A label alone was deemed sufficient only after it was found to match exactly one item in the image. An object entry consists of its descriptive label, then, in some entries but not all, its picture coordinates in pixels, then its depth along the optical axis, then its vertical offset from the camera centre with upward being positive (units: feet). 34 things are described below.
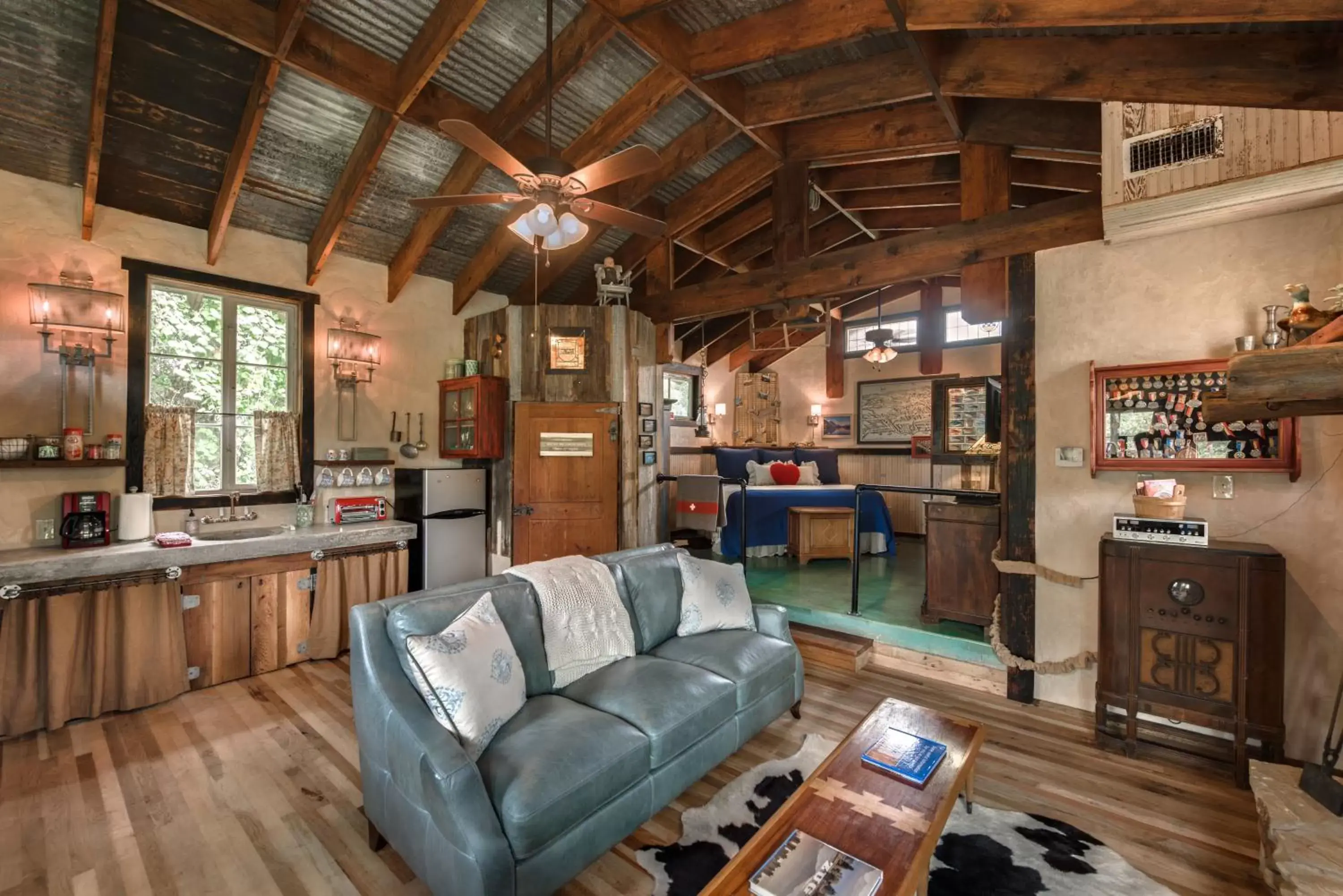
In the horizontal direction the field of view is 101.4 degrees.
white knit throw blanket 8.36 -2.75
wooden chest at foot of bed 19.39 -3.11
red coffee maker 11.03 -1.57
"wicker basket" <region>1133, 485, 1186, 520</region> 9.11 -1.02
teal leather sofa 5.56 -3.66
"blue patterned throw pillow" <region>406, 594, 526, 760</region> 6.33 -2.82
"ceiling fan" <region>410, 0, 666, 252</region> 8.59 +4.33
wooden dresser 12.47 -2.71
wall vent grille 8.52 +4.81
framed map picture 27.27 +1.80
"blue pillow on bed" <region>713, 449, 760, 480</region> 27.78 -0.76
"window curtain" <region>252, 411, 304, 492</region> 14.39 -0.20
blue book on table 6.14 -3.66
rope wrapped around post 10.76 -4.11
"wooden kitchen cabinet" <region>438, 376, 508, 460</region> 16.87 +0.87
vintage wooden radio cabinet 8.44 -3.22
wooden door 17.19 -1.08
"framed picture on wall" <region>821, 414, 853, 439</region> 29.66 +1.03
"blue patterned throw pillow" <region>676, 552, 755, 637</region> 10.43 -2.97
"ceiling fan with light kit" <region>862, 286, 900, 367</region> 24.35 +4.40
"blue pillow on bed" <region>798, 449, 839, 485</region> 27.94 -0.82
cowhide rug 6.36 -5.09
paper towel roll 11.75 -1.62
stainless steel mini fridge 16.14 -2.33
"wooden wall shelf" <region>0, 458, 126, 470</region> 10.70 -0.43
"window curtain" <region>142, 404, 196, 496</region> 12.70 -0.13
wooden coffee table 4.74 -3.69
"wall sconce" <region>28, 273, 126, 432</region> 11.10 +2.62
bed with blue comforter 19.70 -2.54
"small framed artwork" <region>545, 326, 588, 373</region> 17.56 +3.04
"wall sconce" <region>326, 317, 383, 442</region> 15.48 +2.45
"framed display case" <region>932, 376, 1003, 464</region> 22.09 +1.26
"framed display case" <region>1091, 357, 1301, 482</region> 9.01 +0.29
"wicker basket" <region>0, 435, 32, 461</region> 10.75 -0.10
